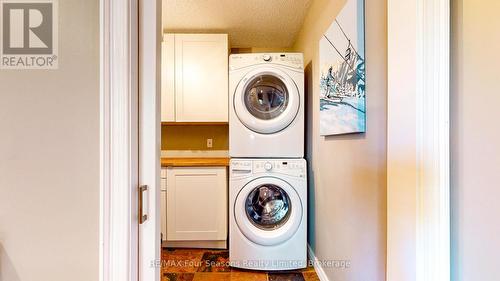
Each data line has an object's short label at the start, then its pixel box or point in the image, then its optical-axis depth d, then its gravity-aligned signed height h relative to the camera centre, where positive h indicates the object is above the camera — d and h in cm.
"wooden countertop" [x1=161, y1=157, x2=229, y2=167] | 254 -24
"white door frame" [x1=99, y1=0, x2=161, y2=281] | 58 +0
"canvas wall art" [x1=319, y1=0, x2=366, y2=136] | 127 +37
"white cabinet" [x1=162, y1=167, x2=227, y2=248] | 256 -65
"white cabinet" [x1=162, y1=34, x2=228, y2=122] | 284 +65
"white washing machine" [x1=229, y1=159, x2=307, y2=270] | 217 -67
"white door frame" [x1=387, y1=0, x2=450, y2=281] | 64 +0
